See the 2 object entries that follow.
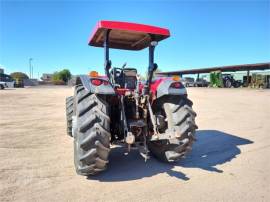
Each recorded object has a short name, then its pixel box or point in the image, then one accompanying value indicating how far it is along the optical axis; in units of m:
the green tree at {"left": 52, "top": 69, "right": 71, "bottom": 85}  63.30
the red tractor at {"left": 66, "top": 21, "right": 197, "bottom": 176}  2.72
